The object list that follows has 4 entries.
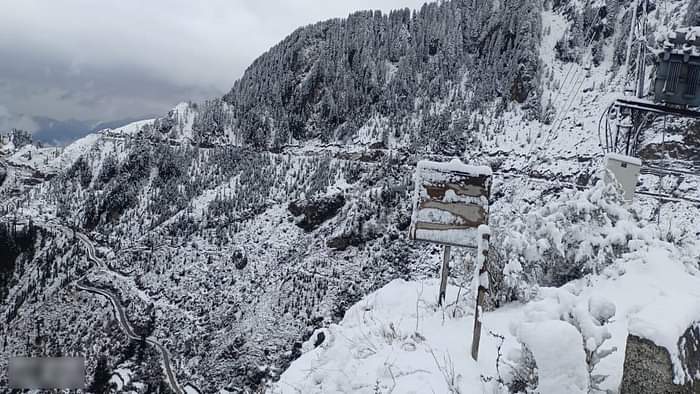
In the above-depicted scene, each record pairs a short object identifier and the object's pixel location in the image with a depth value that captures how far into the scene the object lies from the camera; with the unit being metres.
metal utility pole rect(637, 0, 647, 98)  7.95
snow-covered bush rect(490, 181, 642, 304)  5.50
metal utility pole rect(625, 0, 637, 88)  8.03
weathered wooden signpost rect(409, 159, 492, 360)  5.65
